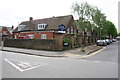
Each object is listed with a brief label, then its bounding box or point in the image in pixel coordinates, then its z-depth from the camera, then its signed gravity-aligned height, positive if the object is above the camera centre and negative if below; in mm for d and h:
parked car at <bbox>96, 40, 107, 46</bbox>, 20001 -1210
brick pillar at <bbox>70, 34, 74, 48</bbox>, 13512 -291
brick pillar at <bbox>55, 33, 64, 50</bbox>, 11347 -226
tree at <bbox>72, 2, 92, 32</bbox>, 11380 +3562
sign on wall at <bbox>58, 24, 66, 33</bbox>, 10618 +1342
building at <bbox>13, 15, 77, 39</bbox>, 20662 +3136
